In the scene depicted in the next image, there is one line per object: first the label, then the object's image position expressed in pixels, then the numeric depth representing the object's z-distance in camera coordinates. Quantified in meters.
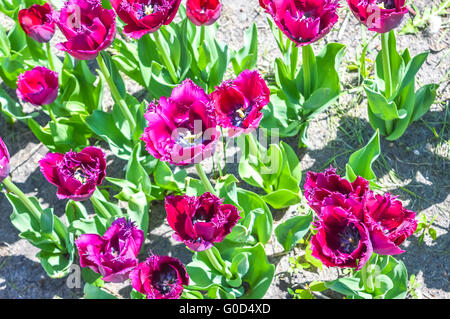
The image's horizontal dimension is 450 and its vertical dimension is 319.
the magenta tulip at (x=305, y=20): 2.18
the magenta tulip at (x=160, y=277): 1.97
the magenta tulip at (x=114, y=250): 1.98
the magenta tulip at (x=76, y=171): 2.10
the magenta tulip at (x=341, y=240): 1.75
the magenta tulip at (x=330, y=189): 1.83
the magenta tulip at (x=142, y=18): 2.25
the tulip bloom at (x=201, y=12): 2.46
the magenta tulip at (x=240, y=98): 2.07
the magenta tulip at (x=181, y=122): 1.90
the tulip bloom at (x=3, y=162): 2.06
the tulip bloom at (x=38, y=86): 2.54
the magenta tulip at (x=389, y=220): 1.79
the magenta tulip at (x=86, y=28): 2.22
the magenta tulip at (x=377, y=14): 2.19
